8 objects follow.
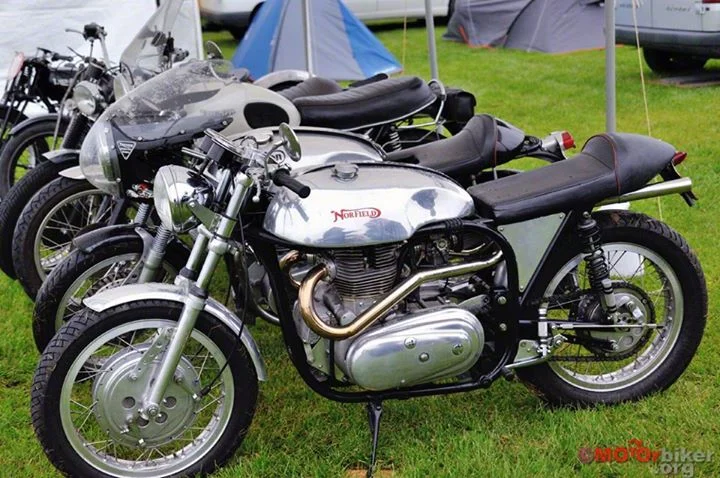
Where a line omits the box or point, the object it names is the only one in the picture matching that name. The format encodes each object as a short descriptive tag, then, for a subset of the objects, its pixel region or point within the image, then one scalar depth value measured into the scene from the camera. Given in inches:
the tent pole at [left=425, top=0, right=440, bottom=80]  235.2
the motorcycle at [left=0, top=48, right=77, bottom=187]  225.1
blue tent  371.6
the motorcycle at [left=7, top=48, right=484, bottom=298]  127.7
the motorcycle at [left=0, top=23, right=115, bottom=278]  166.6
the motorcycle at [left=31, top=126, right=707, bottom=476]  104.3
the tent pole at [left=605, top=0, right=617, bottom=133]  170.6
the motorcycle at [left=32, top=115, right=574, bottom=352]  130.1
